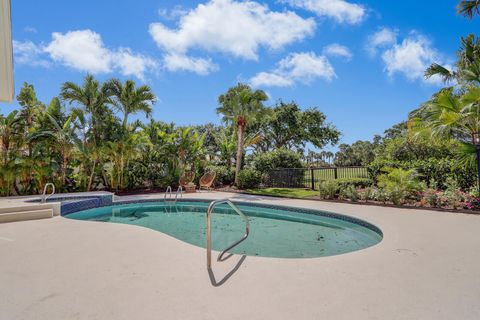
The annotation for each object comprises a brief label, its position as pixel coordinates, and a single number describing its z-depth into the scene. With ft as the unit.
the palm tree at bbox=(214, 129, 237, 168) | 57.47
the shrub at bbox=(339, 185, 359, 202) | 31.58
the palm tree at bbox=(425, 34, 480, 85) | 32.96
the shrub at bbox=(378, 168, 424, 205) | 28.60
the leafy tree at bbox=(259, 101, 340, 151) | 90.94
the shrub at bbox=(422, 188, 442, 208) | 26.17
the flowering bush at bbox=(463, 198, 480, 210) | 24.12
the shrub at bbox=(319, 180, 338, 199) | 34.36
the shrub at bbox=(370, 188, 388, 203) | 29.68
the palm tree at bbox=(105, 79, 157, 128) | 44.77
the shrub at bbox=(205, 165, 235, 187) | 54.70
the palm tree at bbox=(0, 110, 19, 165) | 36.78
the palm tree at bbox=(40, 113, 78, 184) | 38.29
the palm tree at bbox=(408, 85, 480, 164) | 23.75
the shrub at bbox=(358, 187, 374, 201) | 31.14
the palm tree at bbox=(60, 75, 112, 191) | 41.11
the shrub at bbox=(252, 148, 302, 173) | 55.01
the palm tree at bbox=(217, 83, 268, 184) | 49.47
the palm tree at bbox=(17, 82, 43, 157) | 40.70
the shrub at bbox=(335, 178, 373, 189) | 35.73
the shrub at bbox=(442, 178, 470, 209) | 25.08
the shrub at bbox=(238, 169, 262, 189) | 49.93
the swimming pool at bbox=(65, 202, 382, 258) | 18.19
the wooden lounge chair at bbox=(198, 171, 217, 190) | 49.46
